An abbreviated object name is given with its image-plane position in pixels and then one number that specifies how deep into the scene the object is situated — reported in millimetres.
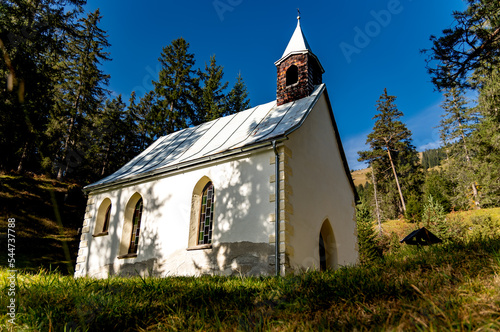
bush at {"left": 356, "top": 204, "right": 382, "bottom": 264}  21750
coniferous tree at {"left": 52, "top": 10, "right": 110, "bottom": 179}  25578
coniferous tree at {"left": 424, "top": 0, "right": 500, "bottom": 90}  6499
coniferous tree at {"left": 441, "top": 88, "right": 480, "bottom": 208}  28469
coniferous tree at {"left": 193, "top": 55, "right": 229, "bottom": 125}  26969
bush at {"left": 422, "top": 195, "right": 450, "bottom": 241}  18206
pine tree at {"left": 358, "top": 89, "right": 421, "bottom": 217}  35500
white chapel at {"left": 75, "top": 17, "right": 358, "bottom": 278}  8695
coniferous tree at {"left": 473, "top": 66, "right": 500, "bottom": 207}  22406
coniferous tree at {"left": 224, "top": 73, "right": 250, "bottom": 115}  28844
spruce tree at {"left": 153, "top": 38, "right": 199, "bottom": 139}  25422
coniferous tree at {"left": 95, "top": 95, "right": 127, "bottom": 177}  29406
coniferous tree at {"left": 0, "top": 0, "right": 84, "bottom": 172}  12461
